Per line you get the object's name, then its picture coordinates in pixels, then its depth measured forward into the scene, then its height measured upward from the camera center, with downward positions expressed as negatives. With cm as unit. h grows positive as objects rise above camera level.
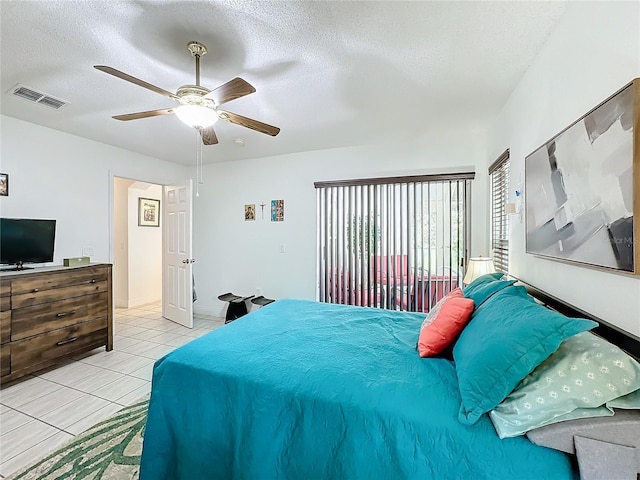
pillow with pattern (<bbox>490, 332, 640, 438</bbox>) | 90 -47
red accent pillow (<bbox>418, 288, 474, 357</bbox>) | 154 -46
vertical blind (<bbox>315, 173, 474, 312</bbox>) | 358 +2
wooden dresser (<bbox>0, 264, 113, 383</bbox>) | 261 -76
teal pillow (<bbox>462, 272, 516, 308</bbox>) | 173 -30
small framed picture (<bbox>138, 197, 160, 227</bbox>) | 566 +56
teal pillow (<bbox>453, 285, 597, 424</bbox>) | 101 -41
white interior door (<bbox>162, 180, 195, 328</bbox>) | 426 -24
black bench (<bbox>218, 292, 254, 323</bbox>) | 439 -102
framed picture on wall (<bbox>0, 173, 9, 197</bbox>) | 297 +57
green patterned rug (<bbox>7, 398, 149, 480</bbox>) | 167 -133
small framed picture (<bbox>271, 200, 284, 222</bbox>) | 448 +46
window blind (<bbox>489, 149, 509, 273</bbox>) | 266 +29
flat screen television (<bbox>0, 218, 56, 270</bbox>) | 281 +0
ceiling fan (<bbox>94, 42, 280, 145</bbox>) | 176 +91
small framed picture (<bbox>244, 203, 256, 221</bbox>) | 467 +47
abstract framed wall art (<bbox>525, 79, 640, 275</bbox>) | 103 +23
